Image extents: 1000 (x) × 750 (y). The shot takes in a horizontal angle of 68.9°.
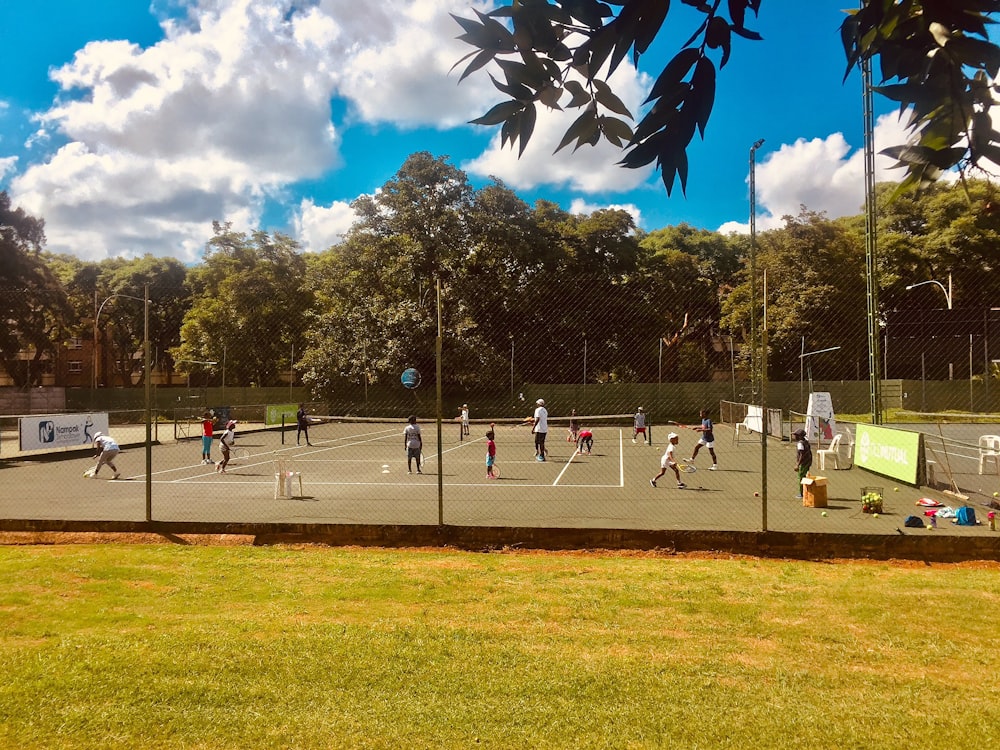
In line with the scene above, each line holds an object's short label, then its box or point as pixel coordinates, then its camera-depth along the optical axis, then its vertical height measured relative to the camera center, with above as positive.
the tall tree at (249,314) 52.19 +5.59
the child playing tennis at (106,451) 18.00 -1.53
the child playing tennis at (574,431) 27.55 -1.79
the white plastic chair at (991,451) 17.70 -1.72
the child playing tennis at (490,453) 18.23 -1.68
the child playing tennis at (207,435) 21.50 -1.39
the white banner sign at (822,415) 23.70 -1.05
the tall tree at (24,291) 49.59 +7.03
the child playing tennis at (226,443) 19.89 -1.50
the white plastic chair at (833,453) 19.42 -1.90
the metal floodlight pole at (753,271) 9.87 +1.58
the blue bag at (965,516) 11.25 -2.09
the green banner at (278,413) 38.05 -1.33
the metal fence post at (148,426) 10.86 -0.59
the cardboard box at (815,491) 13.38 -2.00
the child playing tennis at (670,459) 16.05 -1.66
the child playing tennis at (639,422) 25.25 -1.35
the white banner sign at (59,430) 22.70 -1.31
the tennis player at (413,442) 19.09 -1.46
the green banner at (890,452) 15.48 -1.64
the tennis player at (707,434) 20.12 -1.39
